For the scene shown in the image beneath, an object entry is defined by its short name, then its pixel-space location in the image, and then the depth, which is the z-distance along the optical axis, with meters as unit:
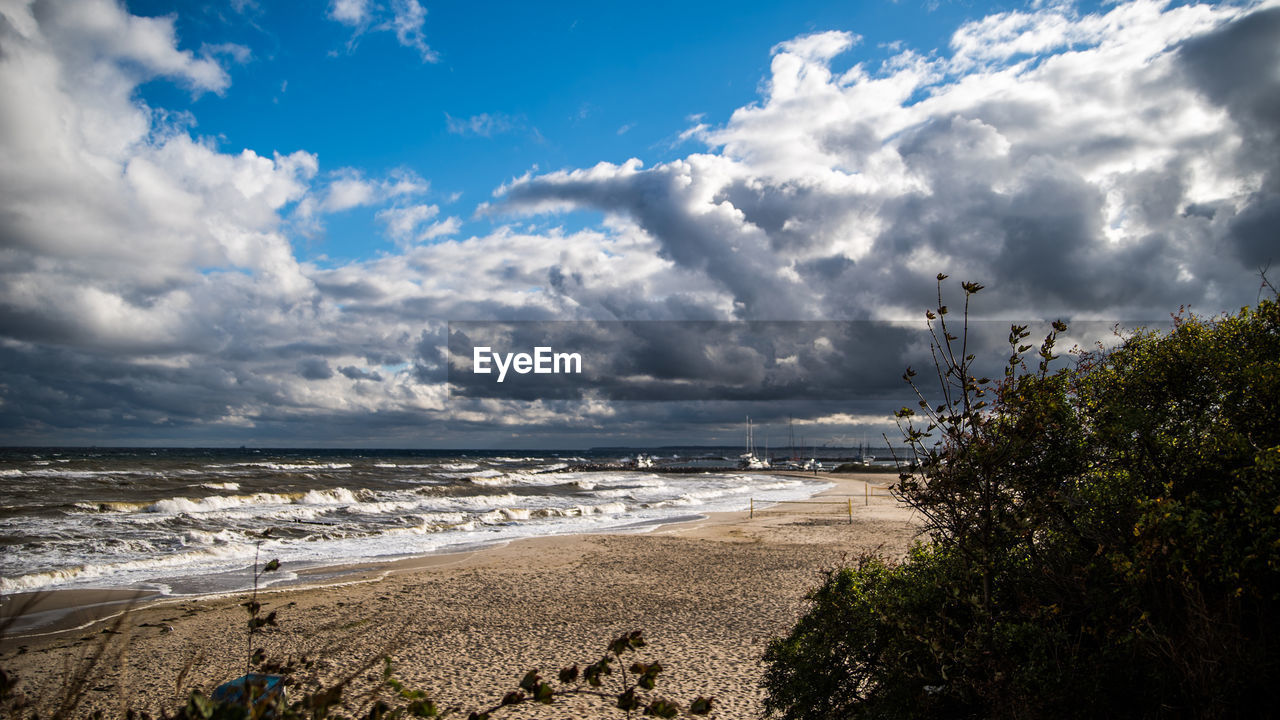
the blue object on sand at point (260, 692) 2.33
